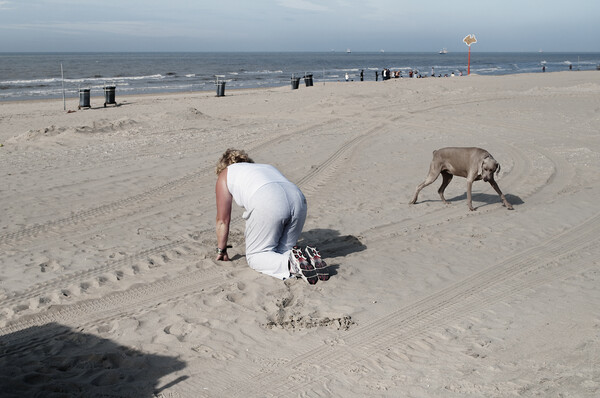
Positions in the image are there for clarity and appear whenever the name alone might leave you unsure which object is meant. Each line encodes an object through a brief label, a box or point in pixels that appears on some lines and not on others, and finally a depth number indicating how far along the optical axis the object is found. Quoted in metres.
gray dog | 8.70
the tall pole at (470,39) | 44.34
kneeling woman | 6.15
